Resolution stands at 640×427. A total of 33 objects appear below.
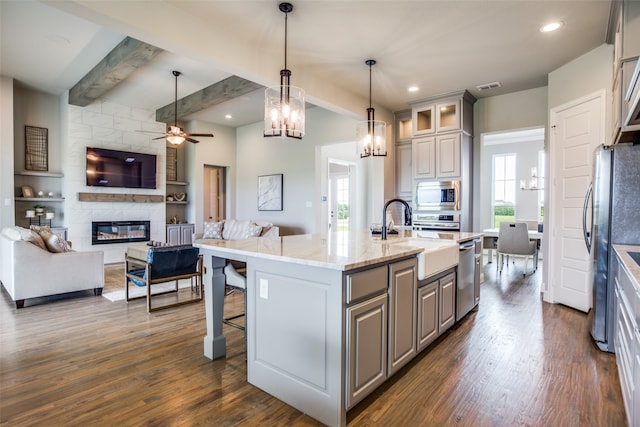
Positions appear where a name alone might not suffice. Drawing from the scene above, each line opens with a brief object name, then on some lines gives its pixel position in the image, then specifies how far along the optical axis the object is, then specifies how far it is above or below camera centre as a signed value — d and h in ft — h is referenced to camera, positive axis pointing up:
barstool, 7.81 -1.74
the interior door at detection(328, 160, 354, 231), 27.25 +0.92
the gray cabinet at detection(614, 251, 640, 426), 4.62 -2.22
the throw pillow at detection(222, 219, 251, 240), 20.25 -1.41
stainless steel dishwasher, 10.04 -2.29
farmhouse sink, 7.37 -1.12
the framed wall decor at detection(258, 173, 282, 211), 24.22 +1.10
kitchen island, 5.53 -2.05
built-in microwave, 16.99 +0.64
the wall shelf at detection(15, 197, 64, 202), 19.13 +0.42
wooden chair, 11.62 -2.26
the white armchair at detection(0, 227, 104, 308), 11.97 -2.41
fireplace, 21.31 -1.70
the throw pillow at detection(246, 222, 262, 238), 19.19 -1.38
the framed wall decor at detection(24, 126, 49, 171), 19.95 +3.54
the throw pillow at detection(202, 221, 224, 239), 21.72 -1.54
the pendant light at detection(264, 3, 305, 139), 9.11 +2.72
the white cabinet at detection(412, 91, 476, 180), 16.70 +3.73
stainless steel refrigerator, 8.21 -0.23
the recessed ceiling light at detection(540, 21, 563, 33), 10.28 +5.73
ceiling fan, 16.66 +3.65
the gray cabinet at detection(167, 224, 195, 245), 25.07 -2.02
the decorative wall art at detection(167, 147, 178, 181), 25.76 +3.38
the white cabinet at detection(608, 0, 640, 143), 7.44 +3.48
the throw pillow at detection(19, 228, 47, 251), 12.25 -1.19
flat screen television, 20.99 +2.53
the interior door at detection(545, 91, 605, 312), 11.85 +0.68
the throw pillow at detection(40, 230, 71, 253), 13.25 -1.47
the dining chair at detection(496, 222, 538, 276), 17.90 -1.84
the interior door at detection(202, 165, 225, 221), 28.04 +1.17
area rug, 13.44 -3.63
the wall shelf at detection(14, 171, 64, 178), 19.27 +1.96
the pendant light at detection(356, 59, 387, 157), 12.76 +2.73
